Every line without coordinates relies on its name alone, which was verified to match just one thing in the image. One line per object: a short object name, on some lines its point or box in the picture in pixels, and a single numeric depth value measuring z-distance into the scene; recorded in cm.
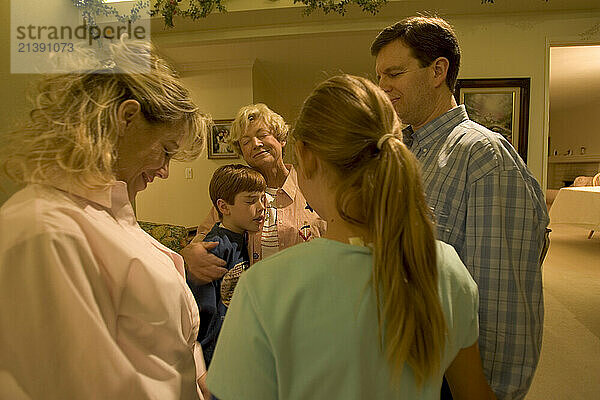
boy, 96
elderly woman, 103
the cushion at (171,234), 104
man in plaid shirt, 63
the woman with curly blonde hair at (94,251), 34
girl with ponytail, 36
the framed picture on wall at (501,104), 244
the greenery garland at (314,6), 200
